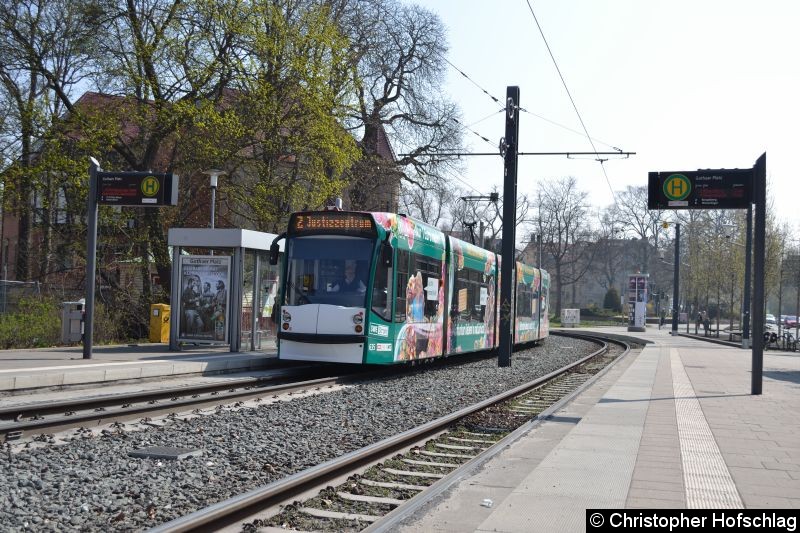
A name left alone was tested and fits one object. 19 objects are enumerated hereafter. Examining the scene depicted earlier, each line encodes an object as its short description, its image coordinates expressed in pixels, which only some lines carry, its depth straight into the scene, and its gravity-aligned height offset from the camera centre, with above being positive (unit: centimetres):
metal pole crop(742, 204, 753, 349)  3792 +221
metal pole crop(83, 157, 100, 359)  1745 +65
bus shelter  2055 +14
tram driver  1647 +27
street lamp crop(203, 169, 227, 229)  2347 +314
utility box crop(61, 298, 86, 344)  2102 -87
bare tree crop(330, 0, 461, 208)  3962 +970
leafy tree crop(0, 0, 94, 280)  2519 +648
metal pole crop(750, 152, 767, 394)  1555 +105
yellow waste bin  2438 -93
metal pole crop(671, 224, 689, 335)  5556 +145
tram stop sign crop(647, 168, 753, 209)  1611 +226
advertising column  5866 +35
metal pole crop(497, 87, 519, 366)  2277 +222
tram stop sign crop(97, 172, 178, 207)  1842 +222
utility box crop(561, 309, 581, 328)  7056 -116
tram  1633 +15
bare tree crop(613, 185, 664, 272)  8169 +827
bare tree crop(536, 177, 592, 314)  7800 +729
